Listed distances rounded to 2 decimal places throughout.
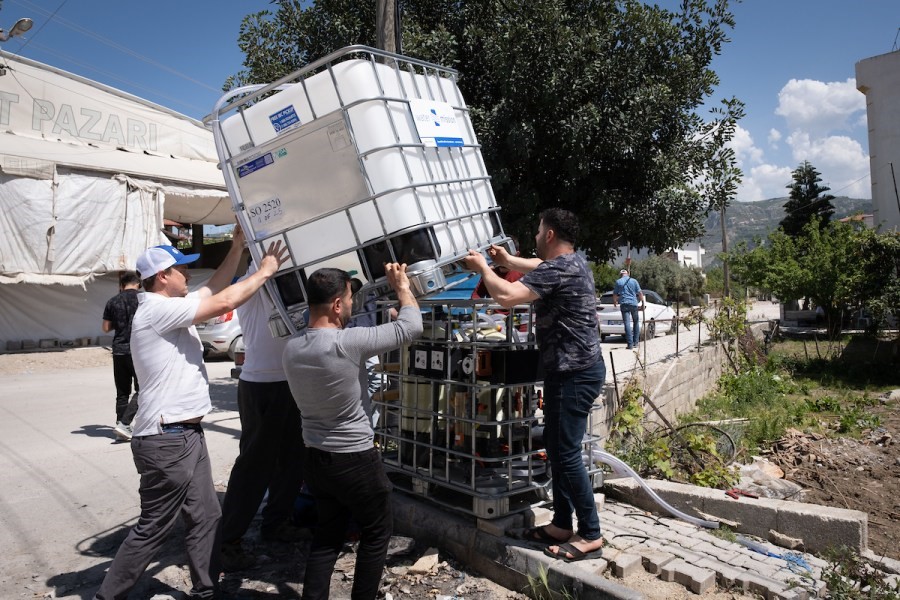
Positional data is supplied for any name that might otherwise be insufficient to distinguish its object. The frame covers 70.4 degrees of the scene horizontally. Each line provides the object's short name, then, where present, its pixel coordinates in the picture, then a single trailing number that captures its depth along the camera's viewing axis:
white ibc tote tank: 3.19
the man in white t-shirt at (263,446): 3.92
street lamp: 12.01
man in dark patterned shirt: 3.57
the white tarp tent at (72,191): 15.15
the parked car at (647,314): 19.00
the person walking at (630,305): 15.39
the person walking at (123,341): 7.24
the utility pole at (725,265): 39.18
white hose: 4.41
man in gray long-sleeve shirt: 3.02
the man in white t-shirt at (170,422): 3.21
